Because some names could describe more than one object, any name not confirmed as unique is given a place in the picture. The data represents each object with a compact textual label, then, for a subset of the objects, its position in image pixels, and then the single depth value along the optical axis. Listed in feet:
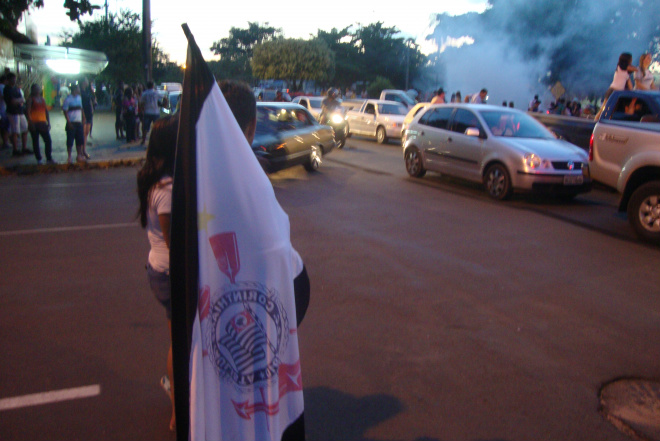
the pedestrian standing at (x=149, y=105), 55.26
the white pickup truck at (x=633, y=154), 24.64
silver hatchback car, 32.50
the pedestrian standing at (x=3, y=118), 49.71
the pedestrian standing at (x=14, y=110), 44.70
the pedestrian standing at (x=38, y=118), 44.57
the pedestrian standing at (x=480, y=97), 62.69
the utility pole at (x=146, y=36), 56.95
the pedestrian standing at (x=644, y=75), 36.86
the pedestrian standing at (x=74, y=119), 43.98
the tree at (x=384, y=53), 184.34
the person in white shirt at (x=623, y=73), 35.60
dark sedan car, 39.60
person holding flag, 8.35
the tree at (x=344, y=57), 182.50
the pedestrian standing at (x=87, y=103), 50.80
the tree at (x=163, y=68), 160.83
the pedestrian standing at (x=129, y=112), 57.67
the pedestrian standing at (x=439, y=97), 59.67
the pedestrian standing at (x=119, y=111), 62.95
